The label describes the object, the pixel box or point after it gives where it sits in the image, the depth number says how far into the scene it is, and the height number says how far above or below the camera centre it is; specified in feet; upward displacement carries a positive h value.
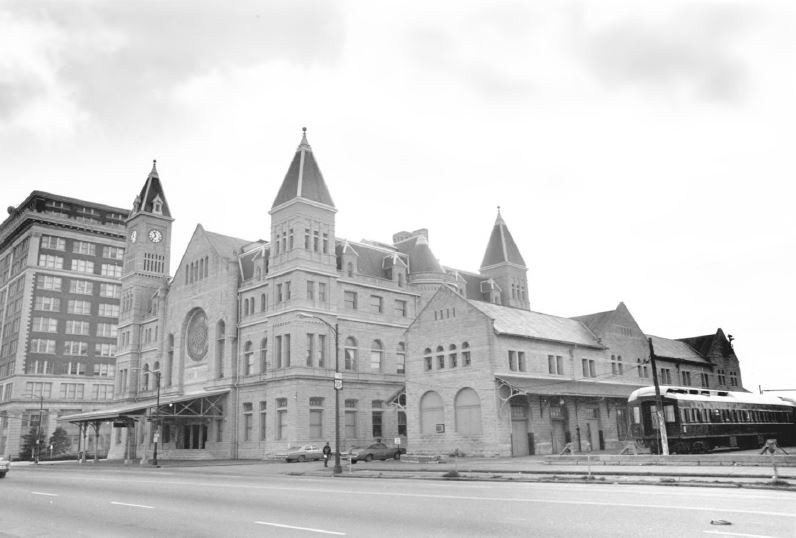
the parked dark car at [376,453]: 156.66 -3.92
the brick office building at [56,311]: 328.70 +66.63
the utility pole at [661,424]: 121.29 +0.78
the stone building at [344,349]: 154.71 +23.40
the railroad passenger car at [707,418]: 131.34 +1.85
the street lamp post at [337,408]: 110.73 +4.92
